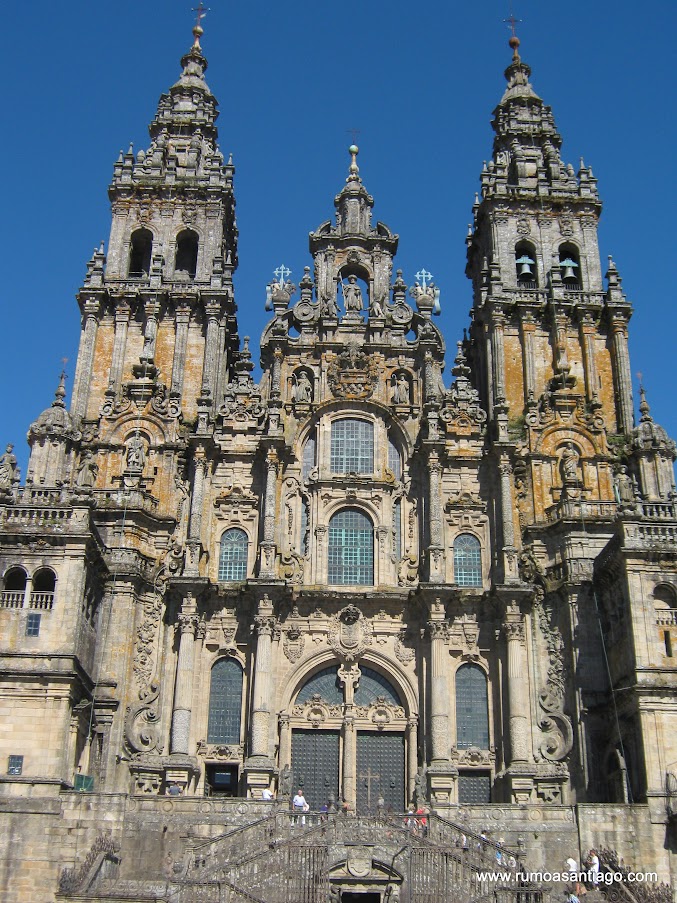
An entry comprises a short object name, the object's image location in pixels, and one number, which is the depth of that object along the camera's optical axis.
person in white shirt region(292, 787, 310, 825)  29.33
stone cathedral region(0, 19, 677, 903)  28.20
